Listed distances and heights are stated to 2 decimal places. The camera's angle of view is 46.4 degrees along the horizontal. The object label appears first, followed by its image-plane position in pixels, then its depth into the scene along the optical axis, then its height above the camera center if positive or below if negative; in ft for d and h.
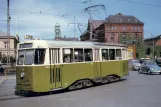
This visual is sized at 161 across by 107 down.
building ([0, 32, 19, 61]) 167.62 +13.74
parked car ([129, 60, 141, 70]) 88.49 -3.57
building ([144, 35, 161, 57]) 203.82 +15.60
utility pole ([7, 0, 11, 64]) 87.42 +18.16
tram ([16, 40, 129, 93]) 31.22 -1.43
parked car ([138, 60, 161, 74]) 62.91 -3.94
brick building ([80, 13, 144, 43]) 238.04 +40.77
